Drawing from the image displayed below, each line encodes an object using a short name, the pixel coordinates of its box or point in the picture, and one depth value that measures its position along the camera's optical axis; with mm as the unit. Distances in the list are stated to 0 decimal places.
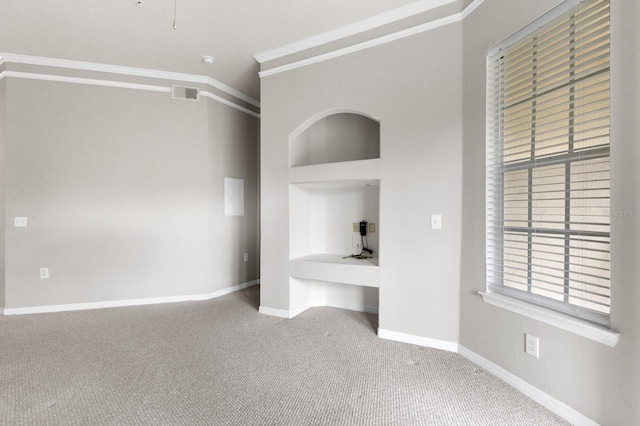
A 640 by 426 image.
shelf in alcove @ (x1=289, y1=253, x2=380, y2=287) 2891
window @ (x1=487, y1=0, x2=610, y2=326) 1636
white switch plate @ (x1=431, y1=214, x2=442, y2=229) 2537
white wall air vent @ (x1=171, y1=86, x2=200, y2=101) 3961
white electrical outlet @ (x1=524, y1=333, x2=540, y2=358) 1895
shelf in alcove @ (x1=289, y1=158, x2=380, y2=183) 2842
